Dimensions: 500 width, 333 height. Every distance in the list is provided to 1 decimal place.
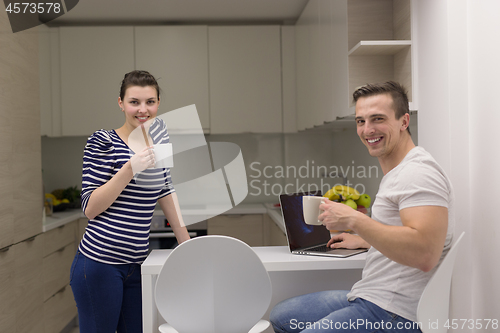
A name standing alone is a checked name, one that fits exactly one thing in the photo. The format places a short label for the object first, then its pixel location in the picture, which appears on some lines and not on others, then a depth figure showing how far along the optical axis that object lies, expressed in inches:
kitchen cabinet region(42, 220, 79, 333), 104.6
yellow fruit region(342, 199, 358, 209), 76.4
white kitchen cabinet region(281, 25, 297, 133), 138.8
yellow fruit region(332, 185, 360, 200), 78.4
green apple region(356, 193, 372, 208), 79.4
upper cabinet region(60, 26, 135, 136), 133.6
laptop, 59.3
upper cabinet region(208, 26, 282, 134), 136.7
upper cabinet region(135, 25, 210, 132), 134.8
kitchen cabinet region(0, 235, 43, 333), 83.7
